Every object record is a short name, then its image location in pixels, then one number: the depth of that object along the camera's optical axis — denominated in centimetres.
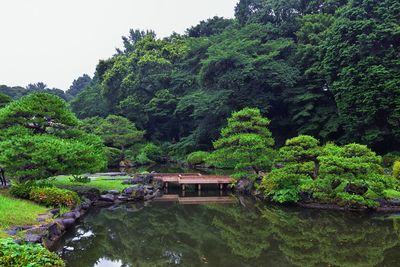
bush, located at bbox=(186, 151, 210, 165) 3019
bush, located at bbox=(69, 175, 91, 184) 1706
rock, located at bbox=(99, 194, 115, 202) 1598
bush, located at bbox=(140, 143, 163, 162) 3391
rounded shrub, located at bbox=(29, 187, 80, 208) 1258
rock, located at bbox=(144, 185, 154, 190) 1872
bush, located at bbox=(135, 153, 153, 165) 3266
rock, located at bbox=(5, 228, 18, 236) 875
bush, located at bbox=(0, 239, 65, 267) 581
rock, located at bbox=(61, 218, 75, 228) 1141
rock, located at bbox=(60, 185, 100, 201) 1536
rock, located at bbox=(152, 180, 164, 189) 2026
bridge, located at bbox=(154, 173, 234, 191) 2036
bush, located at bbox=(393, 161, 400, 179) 1662
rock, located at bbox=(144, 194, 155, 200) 1764
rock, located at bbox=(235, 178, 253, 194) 1922
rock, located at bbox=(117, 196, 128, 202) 1654
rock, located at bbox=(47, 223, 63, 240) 997
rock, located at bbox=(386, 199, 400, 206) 1469
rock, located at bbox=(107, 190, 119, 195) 1666
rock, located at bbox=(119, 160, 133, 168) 3164
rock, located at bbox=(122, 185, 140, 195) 1700
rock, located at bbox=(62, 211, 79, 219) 1191
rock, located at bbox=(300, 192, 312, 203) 1565
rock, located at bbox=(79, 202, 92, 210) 1404
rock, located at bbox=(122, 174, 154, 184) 1962
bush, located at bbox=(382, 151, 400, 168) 2015
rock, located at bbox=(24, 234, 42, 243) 849
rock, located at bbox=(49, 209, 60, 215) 1175
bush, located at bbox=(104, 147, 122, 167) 3077
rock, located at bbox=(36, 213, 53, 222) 1056
